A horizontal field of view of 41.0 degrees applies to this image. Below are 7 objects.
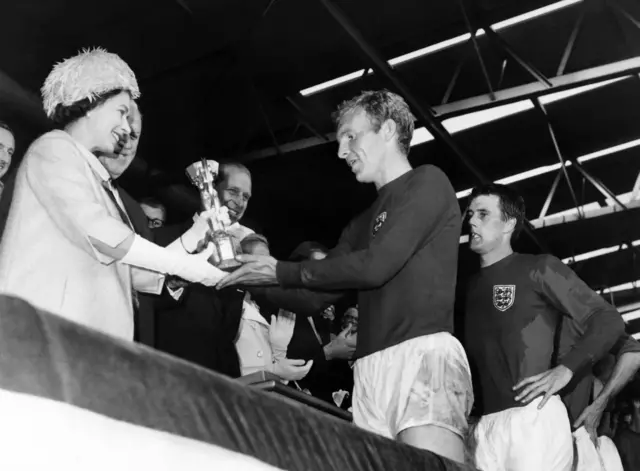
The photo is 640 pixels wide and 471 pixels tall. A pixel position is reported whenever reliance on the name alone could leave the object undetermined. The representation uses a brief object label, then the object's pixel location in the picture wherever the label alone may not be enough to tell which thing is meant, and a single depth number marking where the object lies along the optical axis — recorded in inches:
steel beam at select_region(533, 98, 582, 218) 340.8
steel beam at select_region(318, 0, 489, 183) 252.8
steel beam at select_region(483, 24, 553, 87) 292.8
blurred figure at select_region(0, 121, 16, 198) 128.6
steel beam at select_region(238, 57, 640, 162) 301.6
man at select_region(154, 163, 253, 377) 125.3
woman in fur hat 76.3
